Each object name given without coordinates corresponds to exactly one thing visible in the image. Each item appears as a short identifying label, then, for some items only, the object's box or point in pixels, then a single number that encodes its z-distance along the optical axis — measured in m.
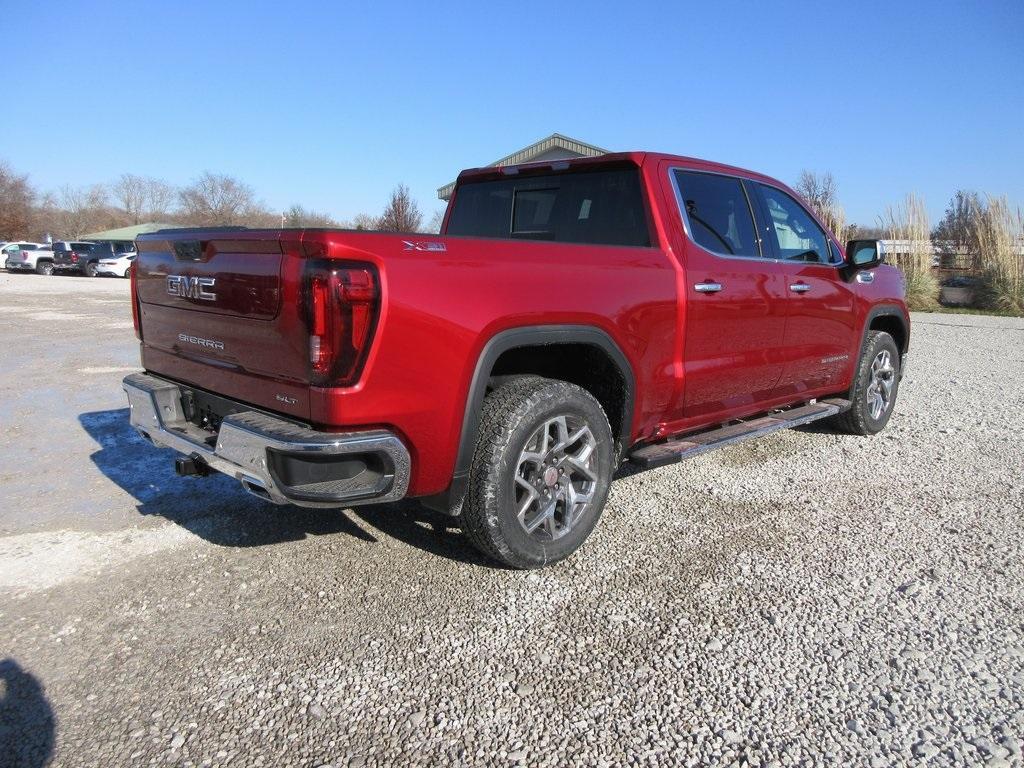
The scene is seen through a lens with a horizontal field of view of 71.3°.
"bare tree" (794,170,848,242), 16.89
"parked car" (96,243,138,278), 34.56
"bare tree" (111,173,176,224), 99.50
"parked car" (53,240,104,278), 34.12
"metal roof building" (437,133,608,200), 21.76
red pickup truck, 2.50
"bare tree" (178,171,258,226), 78.06
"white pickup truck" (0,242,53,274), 34.66
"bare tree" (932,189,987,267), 17.94
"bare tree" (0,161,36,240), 63.53
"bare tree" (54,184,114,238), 90.69
